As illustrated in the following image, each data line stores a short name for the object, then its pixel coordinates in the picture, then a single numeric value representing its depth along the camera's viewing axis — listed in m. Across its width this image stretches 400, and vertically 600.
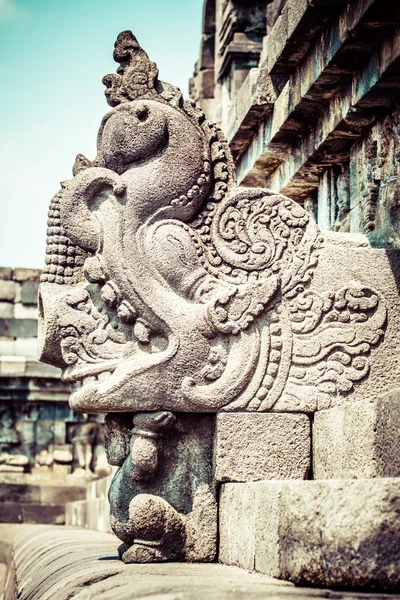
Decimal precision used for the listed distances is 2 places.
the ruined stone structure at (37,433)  12.31
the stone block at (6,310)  13.33
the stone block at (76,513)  9.78
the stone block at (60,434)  12.46
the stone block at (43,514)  11.96
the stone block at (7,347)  13.02
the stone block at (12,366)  12.40
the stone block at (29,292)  13.38
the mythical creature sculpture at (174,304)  4.29
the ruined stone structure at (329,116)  4.75
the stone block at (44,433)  12.45
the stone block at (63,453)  12.40
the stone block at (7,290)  13.38
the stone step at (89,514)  7.79
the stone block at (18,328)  13.20
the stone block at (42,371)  12.39
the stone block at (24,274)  13.39
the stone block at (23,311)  13.34
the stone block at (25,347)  12.98
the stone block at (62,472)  12.40
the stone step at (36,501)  11.97
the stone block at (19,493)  12.12
